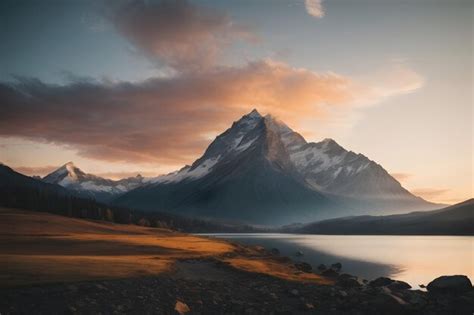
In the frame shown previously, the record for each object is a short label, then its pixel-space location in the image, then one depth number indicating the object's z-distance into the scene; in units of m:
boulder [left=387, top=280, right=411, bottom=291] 52.89
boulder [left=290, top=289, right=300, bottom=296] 39.29
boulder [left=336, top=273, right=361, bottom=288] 50.12
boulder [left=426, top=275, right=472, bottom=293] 45.07
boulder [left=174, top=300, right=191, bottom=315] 31.38
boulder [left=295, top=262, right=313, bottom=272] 70.75
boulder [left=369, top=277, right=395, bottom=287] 56.56
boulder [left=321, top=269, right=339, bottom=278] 61.72
